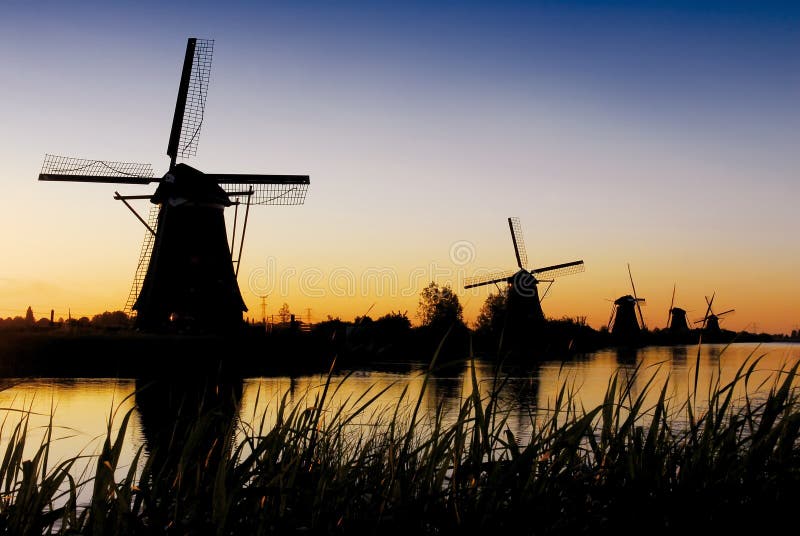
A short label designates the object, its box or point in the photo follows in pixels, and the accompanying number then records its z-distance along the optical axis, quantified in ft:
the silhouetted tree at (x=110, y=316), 120.51
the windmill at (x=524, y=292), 192.44
